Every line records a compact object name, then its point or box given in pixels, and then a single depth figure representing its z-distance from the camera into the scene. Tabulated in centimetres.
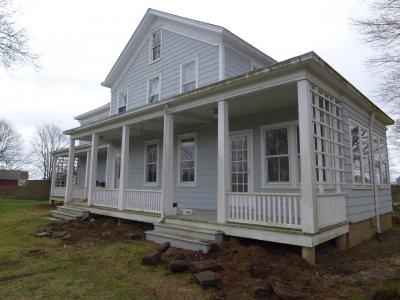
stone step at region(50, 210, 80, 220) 1014
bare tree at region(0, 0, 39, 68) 1140
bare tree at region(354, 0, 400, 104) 1052
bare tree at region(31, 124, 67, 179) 4625
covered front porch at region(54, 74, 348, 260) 512
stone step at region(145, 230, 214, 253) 554
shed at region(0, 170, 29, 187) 4279
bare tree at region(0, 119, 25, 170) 4428
